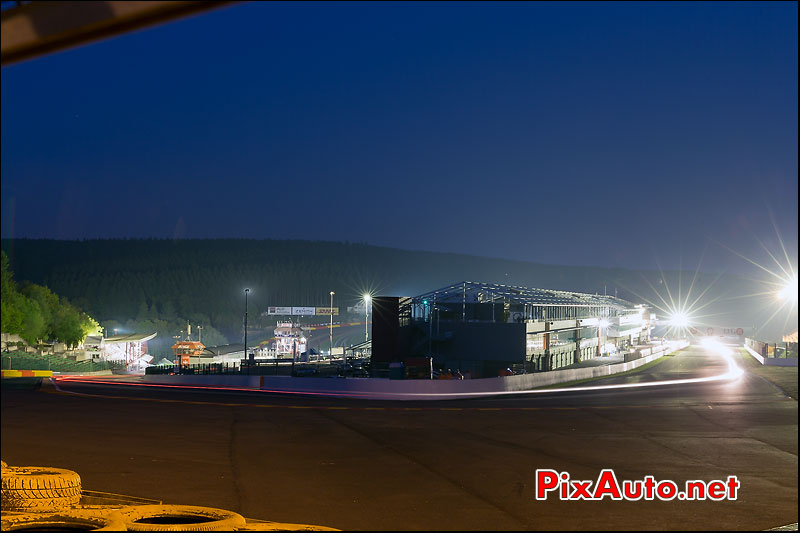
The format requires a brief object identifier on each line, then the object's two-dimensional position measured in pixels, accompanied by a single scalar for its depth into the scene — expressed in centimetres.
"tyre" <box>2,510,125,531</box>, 990
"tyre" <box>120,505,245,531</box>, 1048
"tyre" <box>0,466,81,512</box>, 1176
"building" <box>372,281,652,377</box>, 5756
